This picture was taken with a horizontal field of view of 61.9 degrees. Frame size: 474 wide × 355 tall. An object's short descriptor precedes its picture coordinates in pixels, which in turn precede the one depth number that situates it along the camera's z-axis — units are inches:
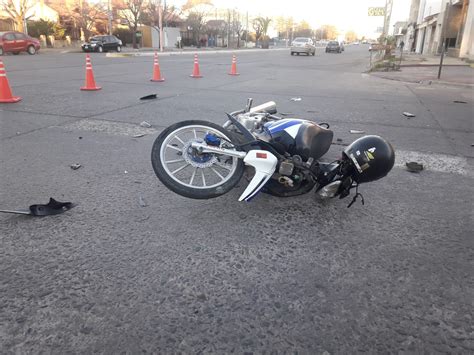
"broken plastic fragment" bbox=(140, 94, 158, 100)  385.1
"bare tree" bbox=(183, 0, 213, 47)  2842.0
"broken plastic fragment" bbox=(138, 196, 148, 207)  144.3
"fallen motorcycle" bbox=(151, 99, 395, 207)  134.4
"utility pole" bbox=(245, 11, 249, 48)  3612.2
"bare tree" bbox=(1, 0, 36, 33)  1729.8
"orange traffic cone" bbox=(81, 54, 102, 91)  438.6
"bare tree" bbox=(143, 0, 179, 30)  2472.9
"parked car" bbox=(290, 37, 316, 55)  1635.1
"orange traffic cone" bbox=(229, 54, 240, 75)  691.3
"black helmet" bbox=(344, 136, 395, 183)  134.0
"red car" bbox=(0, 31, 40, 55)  1211.2
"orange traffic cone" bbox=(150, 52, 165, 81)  558.3
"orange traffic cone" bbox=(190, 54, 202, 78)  627.0
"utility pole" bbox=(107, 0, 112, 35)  1964.8
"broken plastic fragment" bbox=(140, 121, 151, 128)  268.7
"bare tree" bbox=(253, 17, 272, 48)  3814.0
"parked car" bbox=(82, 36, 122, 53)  1583.4
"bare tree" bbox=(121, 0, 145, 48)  2161.7
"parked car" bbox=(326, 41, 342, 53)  2194.9
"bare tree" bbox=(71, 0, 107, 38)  2159.4
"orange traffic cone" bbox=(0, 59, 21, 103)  340.8
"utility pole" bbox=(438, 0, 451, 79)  622.2
